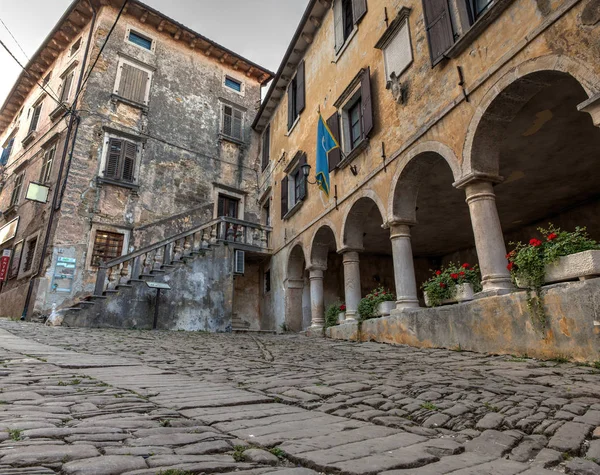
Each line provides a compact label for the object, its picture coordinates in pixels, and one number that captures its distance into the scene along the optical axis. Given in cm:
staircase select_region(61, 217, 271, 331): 1058
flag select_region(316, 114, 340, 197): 1021
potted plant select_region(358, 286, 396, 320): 838
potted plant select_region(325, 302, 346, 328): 1027
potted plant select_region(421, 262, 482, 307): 643
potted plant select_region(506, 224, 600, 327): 443
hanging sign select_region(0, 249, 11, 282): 1527
